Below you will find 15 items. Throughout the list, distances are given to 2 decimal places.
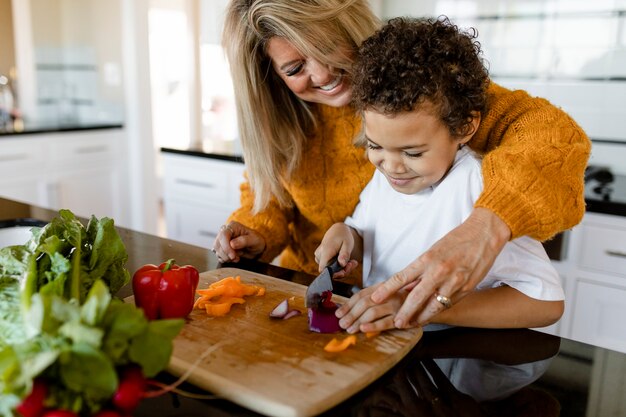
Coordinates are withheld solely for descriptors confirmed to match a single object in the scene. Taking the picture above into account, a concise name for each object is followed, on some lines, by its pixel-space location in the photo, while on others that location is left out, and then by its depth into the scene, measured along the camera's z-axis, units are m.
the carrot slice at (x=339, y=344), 0.87
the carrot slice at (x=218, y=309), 1.00
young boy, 0.96
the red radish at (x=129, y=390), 0.62
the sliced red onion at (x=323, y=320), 0.93
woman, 0.87
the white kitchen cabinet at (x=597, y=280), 1.87
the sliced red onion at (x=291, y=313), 0.99
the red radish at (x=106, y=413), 0.62
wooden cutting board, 0.76
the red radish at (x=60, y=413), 0.60
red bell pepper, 0.96
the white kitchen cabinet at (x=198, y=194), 2.64
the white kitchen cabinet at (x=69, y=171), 3.17
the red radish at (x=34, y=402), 0.59
